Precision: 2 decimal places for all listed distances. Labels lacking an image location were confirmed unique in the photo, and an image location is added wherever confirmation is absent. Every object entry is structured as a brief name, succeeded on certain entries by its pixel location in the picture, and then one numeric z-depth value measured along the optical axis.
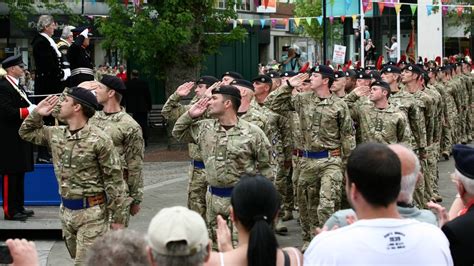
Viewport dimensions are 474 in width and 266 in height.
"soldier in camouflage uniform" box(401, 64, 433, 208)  14.07
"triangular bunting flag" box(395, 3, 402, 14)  31.38
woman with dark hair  4.77
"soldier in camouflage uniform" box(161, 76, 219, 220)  10.76
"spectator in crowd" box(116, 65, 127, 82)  27.06
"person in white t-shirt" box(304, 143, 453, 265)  4.35
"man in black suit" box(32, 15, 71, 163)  14.31
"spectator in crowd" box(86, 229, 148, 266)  4.23
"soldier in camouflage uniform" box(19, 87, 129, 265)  8.20
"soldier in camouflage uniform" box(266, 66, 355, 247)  11.06
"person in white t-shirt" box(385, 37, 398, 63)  33.11
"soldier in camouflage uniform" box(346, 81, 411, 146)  12.46
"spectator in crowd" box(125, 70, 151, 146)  23.86
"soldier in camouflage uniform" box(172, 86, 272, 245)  8.83
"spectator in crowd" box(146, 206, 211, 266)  4.12
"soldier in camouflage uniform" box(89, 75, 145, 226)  9.45
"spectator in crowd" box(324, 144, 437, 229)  5.09
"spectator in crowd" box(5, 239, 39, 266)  4.41
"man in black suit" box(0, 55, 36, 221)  12.12
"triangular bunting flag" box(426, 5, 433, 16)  35.32
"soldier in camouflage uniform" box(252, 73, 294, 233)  12.80
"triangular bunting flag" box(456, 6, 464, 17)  35.06
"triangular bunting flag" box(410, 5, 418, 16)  34.69
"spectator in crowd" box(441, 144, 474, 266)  5.18
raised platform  12.02
